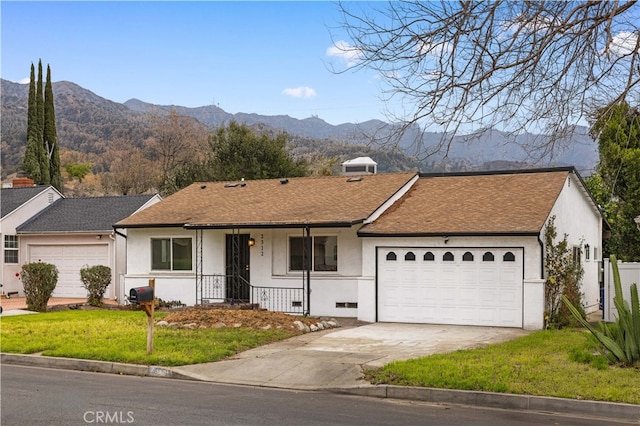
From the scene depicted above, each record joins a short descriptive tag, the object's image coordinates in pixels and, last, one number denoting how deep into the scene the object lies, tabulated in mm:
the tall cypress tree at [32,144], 50281
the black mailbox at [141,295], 13914
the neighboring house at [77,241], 29766
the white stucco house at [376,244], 19312
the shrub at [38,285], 23875
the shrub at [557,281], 19047
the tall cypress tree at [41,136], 51562
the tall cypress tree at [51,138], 53875
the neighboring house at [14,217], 30719
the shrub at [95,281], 25578
